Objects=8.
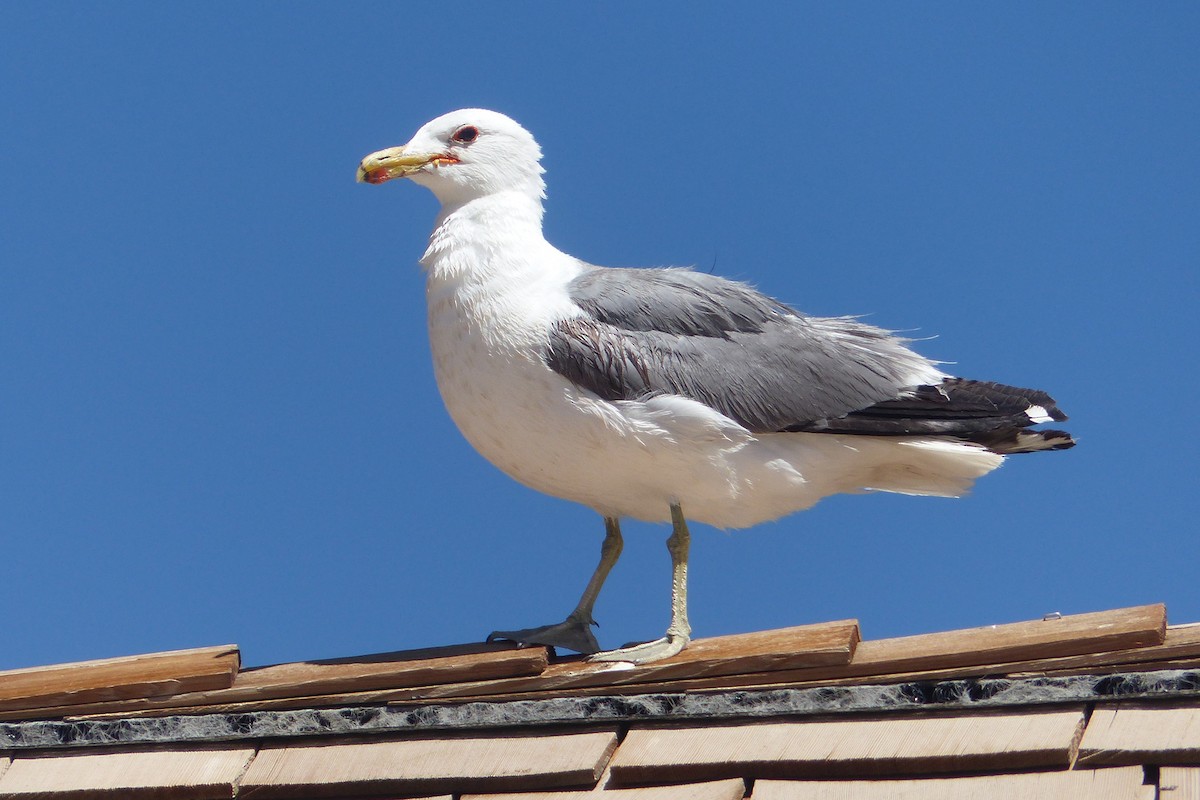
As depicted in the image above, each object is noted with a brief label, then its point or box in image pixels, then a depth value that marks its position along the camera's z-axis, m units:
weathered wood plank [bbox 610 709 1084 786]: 8.49
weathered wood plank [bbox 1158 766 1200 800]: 7.77
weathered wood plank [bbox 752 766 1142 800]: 8.05
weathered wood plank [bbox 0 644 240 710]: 10.73
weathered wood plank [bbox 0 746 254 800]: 10.13
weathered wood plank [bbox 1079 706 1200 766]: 8.07
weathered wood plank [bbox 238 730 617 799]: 9.51
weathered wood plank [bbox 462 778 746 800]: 8.90
